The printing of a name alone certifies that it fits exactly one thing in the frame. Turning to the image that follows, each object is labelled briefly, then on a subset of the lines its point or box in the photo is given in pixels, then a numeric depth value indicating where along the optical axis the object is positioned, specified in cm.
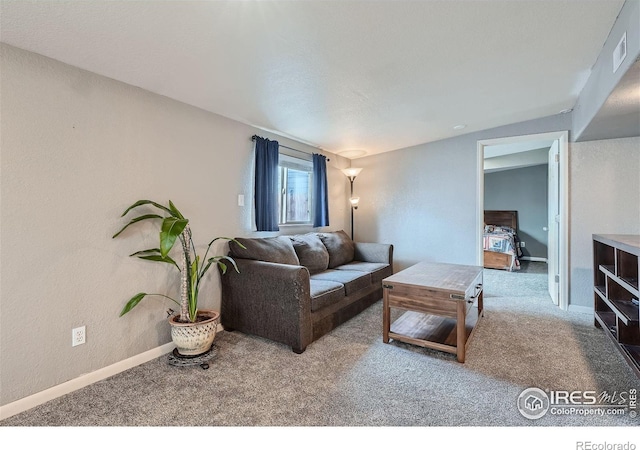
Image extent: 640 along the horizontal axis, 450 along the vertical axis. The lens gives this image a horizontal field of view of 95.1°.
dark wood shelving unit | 194
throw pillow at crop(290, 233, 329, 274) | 325
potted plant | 195
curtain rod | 306
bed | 561
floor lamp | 450
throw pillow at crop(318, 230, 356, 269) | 368
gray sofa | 229
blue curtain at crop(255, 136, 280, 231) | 306
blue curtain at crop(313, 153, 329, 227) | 400
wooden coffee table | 215
